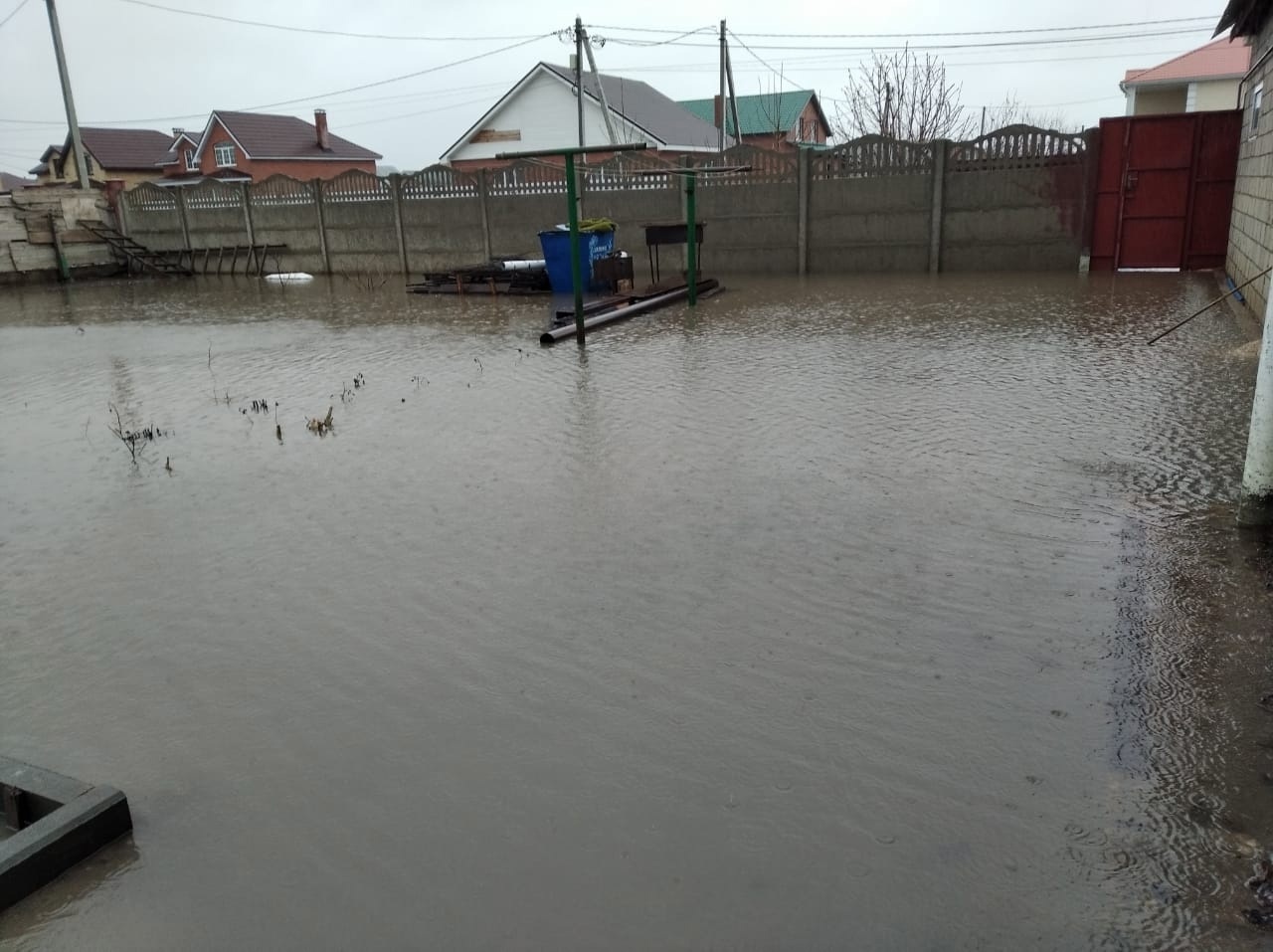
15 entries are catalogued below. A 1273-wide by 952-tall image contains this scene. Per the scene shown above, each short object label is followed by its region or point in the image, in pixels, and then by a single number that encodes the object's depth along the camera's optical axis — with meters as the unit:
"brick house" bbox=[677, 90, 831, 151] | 44.56
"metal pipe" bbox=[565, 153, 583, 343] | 8.34
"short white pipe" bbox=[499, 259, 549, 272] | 13.28
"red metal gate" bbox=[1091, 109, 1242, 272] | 11.67
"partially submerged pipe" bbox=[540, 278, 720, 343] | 8.92
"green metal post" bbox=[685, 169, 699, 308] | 9.98
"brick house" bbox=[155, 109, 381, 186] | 44.69
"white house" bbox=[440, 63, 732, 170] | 35.84
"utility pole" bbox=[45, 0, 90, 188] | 20.94
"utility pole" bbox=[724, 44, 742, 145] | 28.56
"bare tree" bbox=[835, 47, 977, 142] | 29.41
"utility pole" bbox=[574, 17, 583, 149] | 26.53
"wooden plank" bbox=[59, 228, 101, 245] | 19.41
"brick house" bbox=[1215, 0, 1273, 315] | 8.48
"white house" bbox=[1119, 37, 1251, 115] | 25.78
